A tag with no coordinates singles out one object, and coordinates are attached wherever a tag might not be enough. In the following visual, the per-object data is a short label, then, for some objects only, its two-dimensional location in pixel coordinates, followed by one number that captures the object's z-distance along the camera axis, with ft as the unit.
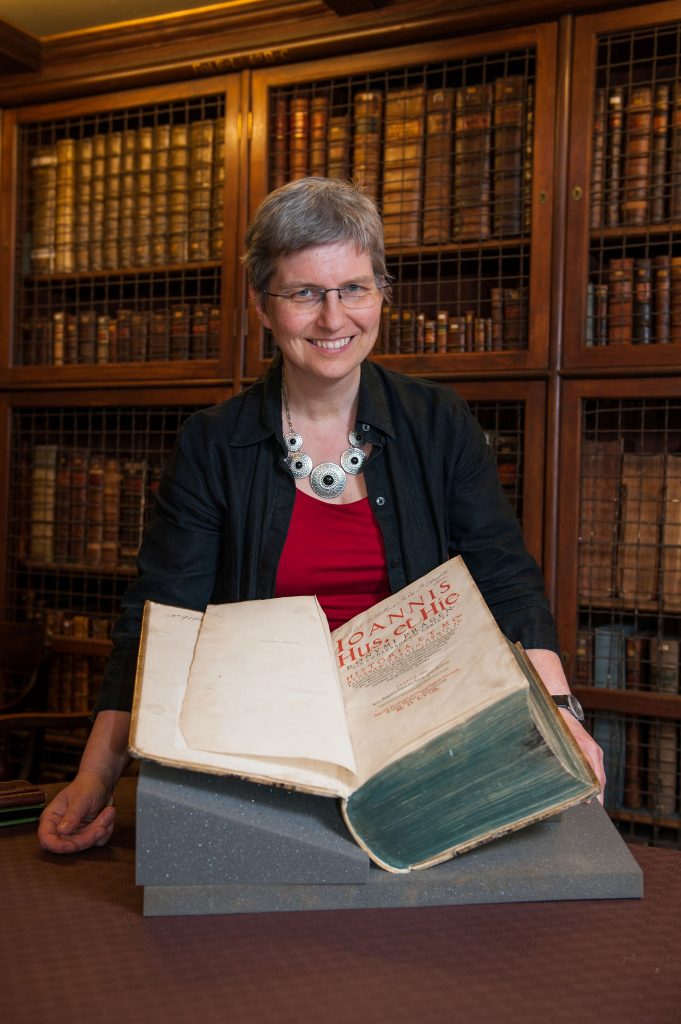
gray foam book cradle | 2.33
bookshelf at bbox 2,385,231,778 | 9.70
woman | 4.33
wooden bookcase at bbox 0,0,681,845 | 7.64
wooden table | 1.94
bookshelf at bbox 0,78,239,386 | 9.11
